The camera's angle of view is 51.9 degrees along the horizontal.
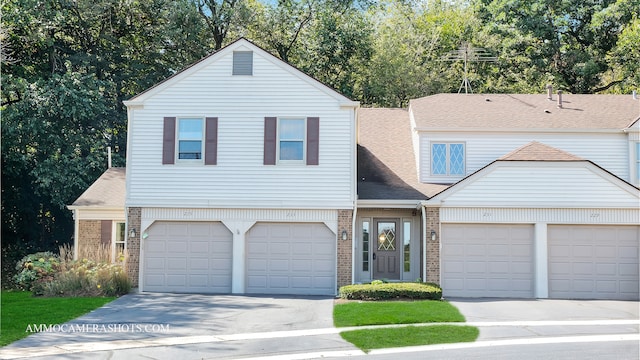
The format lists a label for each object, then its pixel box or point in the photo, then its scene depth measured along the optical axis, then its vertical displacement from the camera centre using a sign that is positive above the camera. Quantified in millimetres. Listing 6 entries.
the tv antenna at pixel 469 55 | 28275 +7640
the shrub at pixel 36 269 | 18953 -1670
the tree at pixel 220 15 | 33031 +10090
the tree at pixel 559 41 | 34219 +9427
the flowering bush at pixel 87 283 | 18047 -1940
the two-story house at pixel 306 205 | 18453 +339
